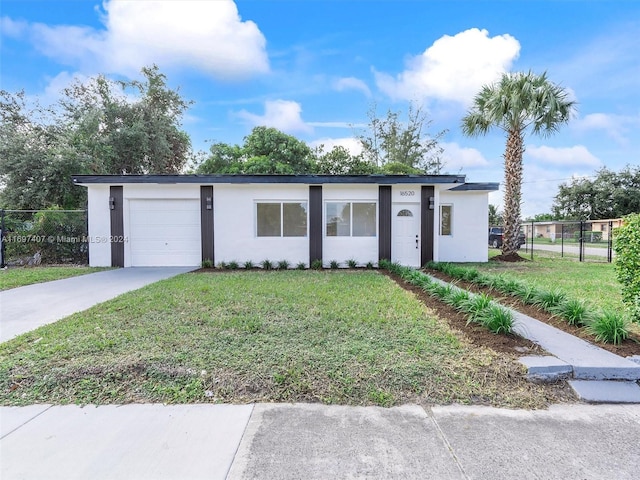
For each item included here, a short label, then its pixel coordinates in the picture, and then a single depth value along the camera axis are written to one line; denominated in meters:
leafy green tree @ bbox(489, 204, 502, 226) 33.84
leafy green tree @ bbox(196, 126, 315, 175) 21.78
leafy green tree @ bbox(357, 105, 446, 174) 27.36
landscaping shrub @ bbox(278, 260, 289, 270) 10.30
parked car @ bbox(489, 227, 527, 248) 20.64
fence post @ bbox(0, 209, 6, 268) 10.45
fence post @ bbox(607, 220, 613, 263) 11.62
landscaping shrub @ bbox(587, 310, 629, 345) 3.64
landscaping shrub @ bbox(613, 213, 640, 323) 3.78
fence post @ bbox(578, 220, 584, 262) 11.92
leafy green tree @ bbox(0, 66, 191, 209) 13.92
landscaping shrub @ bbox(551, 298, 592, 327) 4.22
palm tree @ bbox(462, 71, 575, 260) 11.45
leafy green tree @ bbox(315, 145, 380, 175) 24.14
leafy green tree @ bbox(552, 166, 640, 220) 29.61
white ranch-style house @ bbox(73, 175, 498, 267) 10.38
